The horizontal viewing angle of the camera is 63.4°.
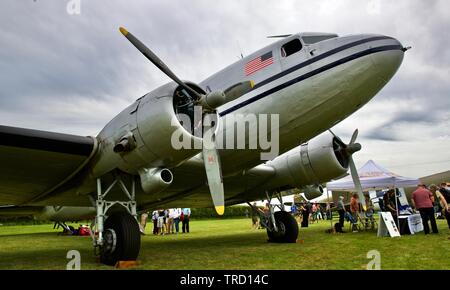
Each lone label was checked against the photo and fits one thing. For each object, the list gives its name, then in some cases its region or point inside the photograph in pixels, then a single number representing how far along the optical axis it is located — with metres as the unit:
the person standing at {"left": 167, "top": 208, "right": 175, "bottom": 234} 20.88
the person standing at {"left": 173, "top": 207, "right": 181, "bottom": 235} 20.38
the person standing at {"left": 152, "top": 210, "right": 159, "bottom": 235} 20.45
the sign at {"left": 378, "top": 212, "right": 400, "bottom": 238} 11.58
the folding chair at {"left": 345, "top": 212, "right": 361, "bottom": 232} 14.95
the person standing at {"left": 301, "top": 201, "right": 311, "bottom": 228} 20.81
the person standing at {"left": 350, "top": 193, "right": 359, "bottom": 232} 15.12
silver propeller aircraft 6.64
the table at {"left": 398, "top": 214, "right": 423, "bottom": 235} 12.36
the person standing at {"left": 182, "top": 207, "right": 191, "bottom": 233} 20.88
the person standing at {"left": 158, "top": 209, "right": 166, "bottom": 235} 20.60
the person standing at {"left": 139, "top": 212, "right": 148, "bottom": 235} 21.80
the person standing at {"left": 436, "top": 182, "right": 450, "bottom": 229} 11.80
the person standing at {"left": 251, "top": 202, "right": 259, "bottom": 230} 22.01
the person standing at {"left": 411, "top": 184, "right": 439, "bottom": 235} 11.55
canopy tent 15.56
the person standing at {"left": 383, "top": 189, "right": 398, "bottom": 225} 13.41
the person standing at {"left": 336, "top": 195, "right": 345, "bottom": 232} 15.24
